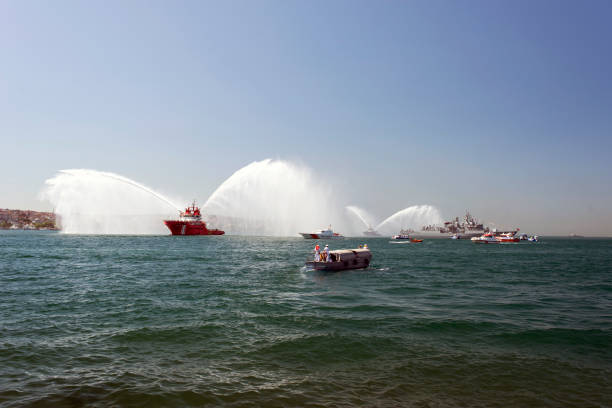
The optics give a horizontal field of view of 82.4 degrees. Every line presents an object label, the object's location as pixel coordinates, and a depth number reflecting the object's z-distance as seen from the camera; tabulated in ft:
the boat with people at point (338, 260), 119.66
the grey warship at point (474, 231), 633.49
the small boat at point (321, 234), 468.50
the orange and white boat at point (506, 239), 479.82
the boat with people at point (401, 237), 505.70
